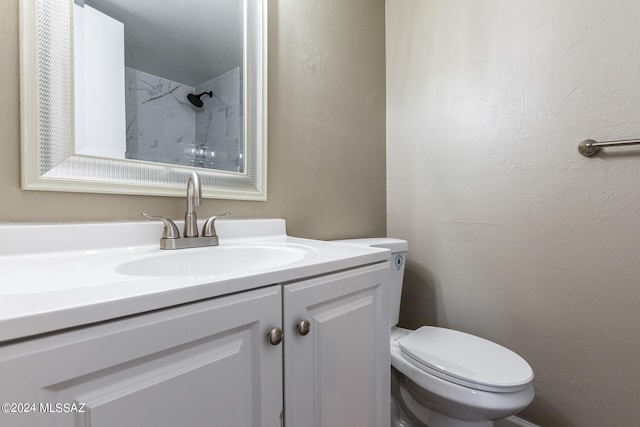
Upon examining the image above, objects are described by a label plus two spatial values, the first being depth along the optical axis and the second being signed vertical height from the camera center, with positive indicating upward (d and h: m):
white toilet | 0.82 -0.51
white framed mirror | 0.67 +0.30
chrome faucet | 0.78 -0.06
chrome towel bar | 0.94 +0.20
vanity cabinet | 0.32 -0.22
